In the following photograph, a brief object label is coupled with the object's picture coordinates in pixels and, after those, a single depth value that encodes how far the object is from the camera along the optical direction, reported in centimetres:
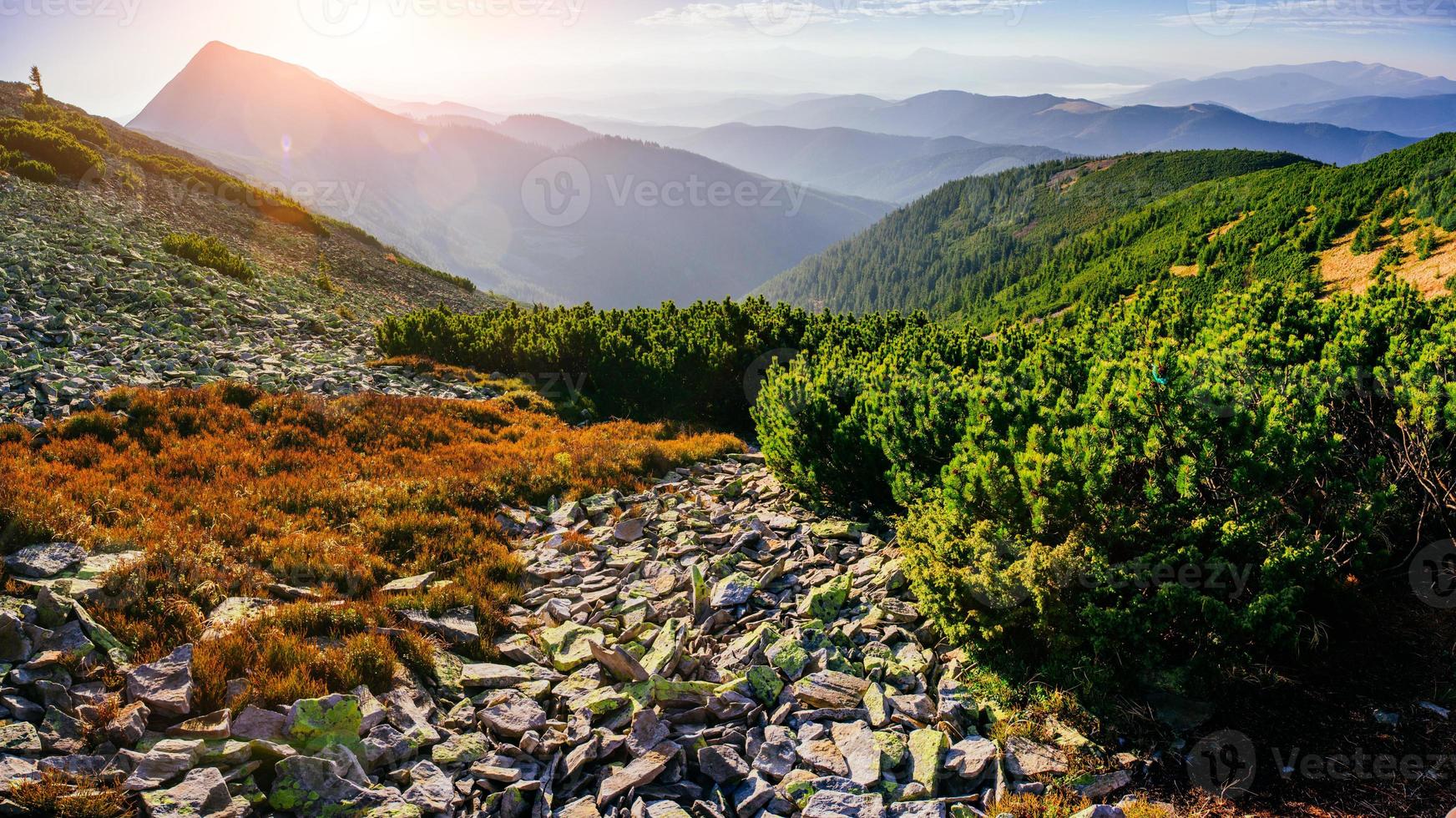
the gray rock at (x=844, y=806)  447
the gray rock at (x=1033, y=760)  487
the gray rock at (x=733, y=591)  743
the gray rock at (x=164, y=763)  402
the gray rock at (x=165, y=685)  466
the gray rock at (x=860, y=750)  483
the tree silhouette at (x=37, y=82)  4183
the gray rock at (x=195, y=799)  386
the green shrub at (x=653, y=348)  1655
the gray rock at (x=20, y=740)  407
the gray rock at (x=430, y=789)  443
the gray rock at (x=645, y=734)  510
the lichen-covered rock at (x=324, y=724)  471
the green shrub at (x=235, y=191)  3738
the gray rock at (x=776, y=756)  500
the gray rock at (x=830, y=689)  568
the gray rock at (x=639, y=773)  468
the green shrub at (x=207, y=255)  2425
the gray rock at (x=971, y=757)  486
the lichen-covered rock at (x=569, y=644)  630
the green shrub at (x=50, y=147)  2880
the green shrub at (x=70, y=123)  3609
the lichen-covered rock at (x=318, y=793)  419
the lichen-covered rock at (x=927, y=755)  481
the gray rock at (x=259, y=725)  466
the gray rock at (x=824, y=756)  498
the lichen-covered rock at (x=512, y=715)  532
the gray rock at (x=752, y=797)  468
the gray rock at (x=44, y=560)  602
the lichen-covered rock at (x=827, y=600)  710
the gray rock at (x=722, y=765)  497
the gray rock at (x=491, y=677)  598
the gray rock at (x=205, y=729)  448
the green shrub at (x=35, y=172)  2678
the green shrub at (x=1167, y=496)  516
